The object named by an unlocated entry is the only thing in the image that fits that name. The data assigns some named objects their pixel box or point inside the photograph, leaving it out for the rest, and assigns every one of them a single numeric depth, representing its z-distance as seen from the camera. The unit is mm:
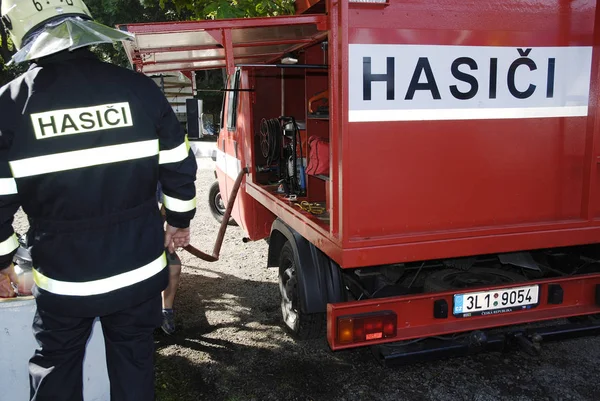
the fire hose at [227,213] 4632
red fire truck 2533
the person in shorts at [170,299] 4023
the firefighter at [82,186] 1953
